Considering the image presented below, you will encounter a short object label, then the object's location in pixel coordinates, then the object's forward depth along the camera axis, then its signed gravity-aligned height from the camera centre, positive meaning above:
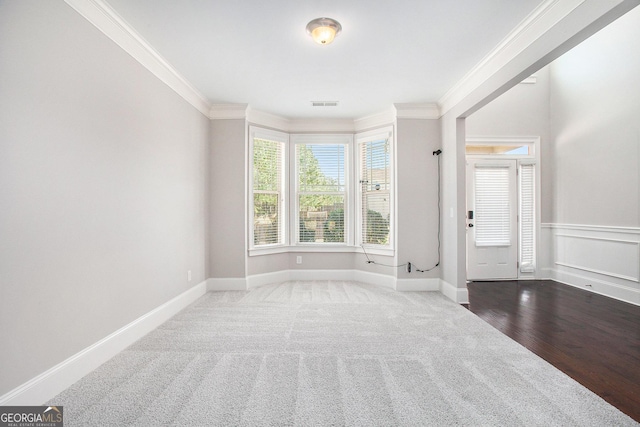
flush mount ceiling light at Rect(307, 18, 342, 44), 2.34 +1.50
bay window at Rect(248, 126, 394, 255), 4.61 +0.35
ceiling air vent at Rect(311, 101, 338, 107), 4.08 +1.54
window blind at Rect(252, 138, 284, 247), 4.51 +0.35
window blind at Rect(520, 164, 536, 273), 4.98 -0.04
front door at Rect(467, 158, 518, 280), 4.90 -0.09
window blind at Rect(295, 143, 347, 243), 4.84 +0.52
